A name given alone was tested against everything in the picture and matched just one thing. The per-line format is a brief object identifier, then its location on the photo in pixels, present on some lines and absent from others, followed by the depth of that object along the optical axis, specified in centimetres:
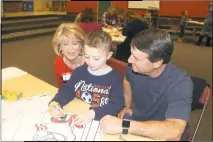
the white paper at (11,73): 191
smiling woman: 185
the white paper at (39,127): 114
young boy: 147
